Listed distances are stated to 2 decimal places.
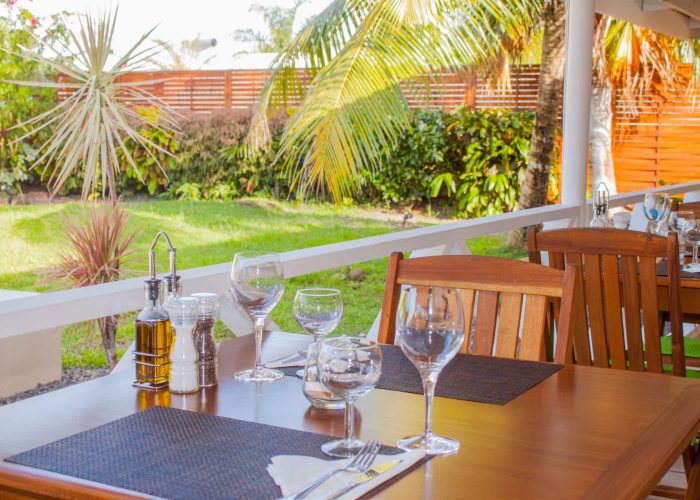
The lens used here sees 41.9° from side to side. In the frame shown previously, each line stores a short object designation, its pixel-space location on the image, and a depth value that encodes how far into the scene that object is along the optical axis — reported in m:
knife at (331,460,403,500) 0.99
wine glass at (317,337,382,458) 1.13
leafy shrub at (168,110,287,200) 10.41
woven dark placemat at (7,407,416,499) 1.02
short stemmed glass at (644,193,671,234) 3.12
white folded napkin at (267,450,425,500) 0.99
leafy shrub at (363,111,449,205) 9.33
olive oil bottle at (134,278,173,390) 1.43
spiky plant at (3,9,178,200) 3.93
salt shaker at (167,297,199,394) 1.39
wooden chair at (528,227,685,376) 2.20
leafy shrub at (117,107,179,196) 9.86
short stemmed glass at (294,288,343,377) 1.51
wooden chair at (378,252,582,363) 1.73
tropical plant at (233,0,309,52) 14.26
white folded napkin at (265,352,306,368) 1.57
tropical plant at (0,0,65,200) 8.97
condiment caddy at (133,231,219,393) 1.39
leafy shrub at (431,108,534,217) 8.97
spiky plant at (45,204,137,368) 3.56
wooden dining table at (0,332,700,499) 1.02
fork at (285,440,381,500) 0.97
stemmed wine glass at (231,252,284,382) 1.54
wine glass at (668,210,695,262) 3.02
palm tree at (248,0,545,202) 5.16
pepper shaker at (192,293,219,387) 1.42
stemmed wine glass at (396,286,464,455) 1.22
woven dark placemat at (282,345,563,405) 1.39
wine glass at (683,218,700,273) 2.90
